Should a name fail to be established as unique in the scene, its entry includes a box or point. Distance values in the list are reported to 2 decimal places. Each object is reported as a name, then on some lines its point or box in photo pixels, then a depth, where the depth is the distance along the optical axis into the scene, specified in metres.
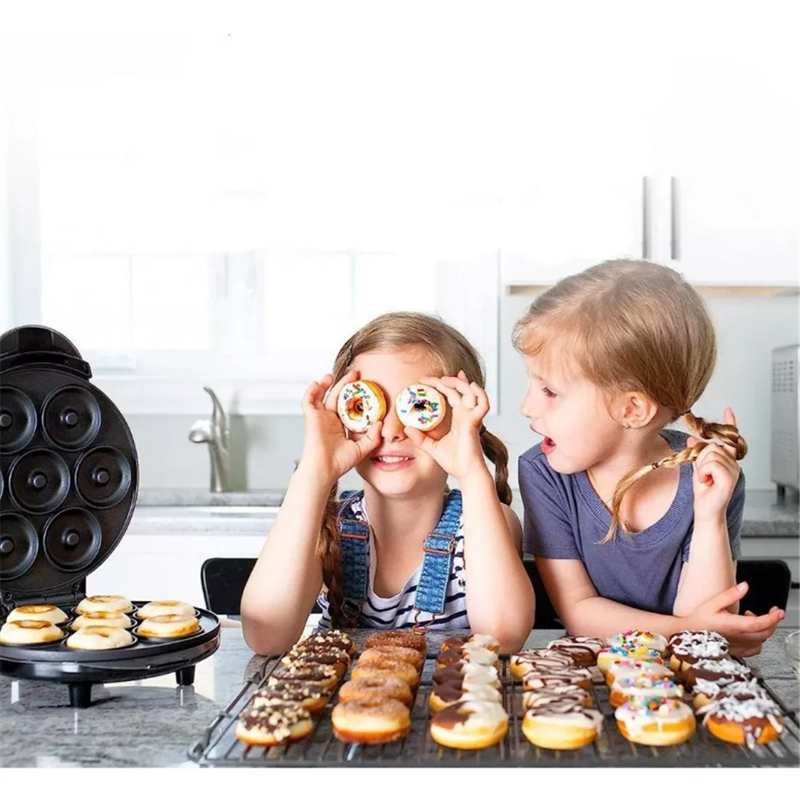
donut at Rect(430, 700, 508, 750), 1.04
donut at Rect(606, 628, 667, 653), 1.35
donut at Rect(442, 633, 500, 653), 1.35
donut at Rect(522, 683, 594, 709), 1.12
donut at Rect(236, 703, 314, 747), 1.03
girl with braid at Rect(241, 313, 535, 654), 1.63
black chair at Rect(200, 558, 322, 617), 2.07
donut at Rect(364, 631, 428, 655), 1.40
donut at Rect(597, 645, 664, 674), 1.29
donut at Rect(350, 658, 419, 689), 1.23
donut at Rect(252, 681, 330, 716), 1.10
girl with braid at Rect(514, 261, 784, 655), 1.72
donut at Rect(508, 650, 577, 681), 1.27
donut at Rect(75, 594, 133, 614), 1.40
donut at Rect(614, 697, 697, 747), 1.05
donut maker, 1.47
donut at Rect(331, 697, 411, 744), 1.05
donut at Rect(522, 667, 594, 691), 1.19
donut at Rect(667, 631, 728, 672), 1.31
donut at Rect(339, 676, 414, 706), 1.14
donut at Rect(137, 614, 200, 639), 1.32
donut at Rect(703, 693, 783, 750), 1.04
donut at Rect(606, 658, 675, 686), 1.22
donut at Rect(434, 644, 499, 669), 1.28
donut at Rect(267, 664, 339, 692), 1.20
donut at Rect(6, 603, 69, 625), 1.34
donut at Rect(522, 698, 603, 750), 1.04
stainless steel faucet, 3.66
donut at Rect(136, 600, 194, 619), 1.39
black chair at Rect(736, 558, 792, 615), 2.00
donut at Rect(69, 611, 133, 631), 1.32
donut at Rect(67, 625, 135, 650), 1.26
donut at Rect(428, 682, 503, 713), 1.13
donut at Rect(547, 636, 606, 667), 1.35
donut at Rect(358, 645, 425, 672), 1.31
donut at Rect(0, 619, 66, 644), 1.28
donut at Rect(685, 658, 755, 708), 1.17
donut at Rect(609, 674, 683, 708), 1.12
